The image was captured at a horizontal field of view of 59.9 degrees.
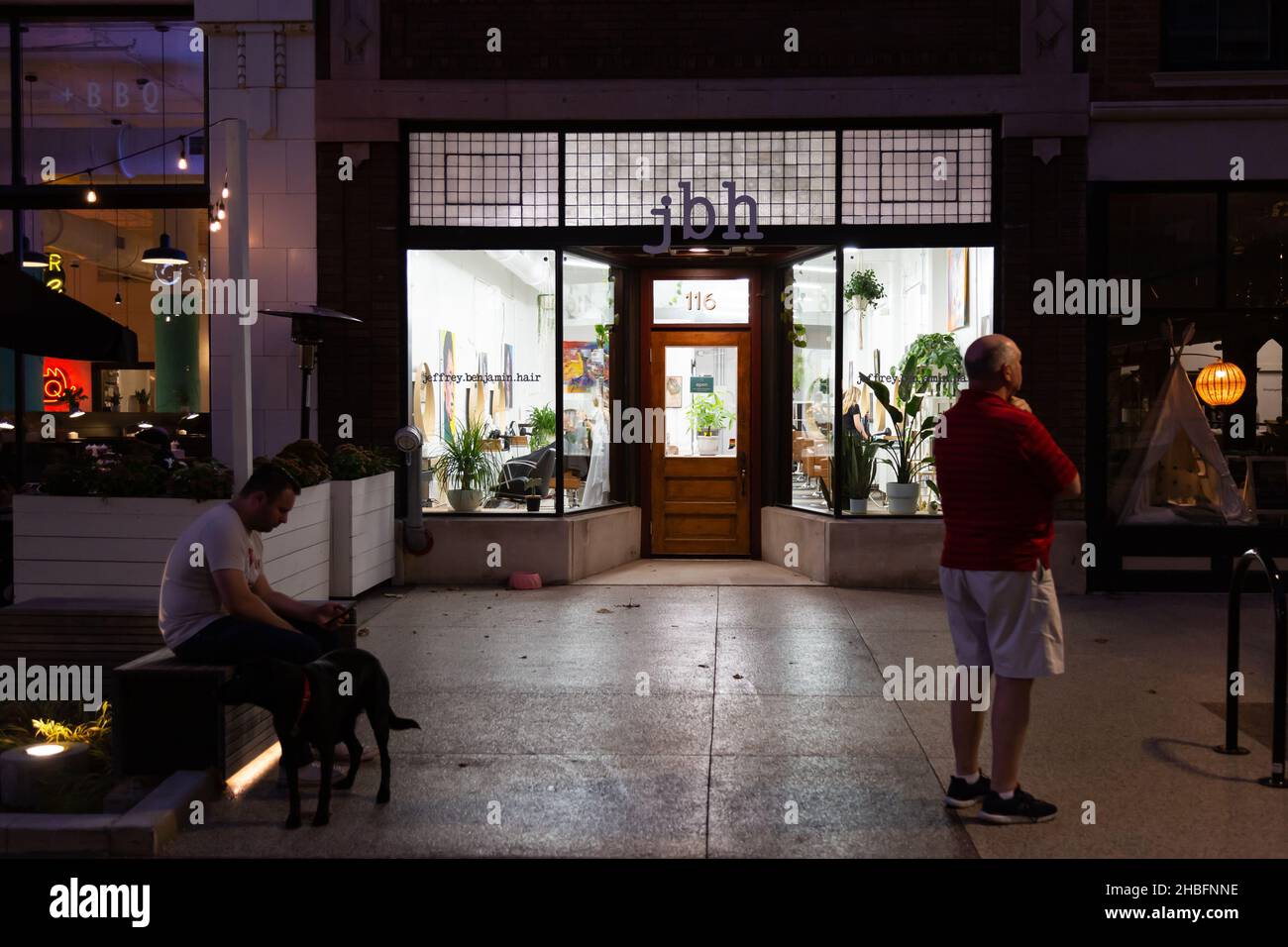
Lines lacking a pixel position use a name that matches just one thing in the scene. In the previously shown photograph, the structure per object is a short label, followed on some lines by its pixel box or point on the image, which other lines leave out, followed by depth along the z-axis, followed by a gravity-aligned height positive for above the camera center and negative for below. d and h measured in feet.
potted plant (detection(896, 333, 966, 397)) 36.55 +2.02
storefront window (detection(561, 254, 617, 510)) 37.78 +1.62
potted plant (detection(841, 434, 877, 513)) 37.11 -1.63
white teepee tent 35.24 -1.50
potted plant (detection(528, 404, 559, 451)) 37.63 -0.07
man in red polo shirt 15.87 -1.65
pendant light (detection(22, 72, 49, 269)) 37.78 +5.62
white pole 29.27 +3.97
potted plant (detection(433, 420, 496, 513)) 37.22 -1.46
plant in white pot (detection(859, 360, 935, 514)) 36.94 -0.68
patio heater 32.78 +2.76
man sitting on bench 17.30 -2.63
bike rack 17.80 -3.72
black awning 27.25 +2.50
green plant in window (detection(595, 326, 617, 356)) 38.76 +3.12
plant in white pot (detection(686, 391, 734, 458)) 40.91 +0.20
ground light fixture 16.70 -5.27
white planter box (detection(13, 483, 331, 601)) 24.34 -2.60
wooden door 40.88 -0.70
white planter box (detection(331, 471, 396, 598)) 31.81 -3.26
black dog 15.71 -3.97
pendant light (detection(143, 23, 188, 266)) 35.73 +5.46
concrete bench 17.29 -4.63
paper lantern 35.12 +1.22
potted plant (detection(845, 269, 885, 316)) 36.76 +4.43
